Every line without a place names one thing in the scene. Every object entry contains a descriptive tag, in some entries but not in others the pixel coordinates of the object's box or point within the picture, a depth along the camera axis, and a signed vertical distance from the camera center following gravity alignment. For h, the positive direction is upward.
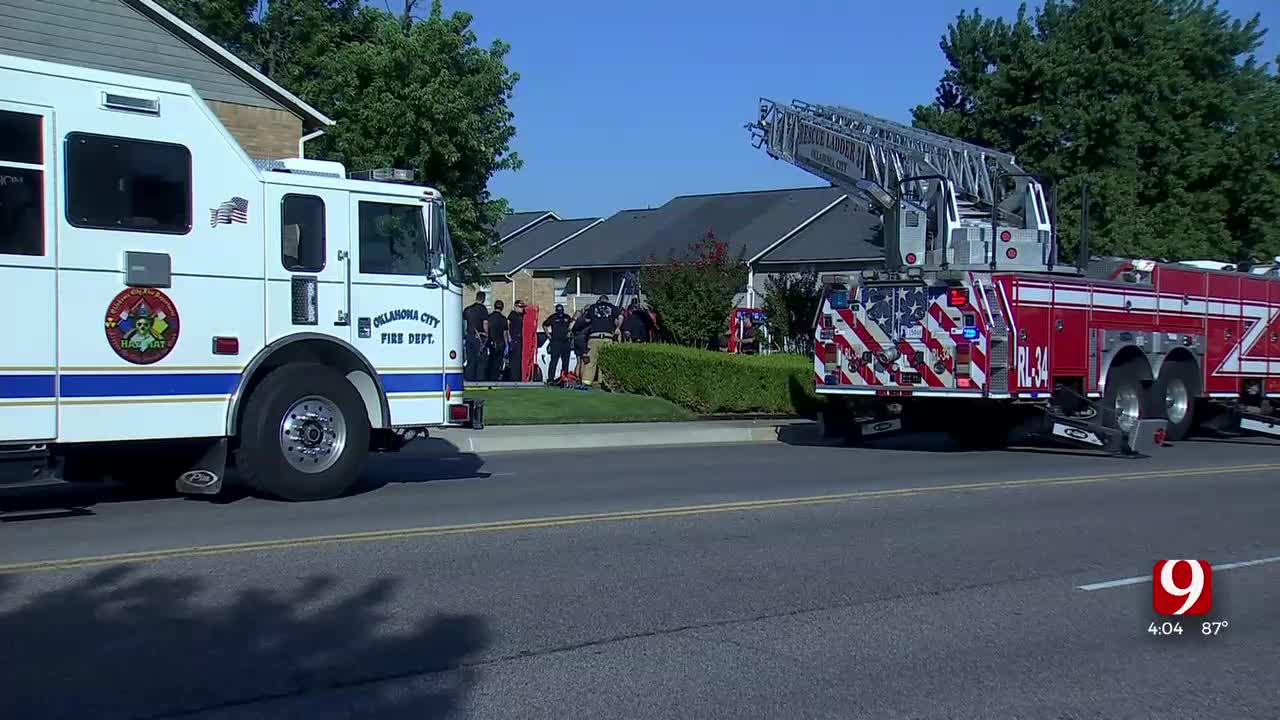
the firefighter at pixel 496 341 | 26.28 -0.62
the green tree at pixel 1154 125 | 37.31 +5.47
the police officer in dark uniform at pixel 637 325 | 26.02 -0.26
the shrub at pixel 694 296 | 26.44 +0.31
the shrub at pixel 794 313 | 28.09 +0.02
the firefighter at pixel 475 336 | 25.72 -0.52
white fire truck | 10.09 +0.04
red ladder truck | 17.06 -0.24
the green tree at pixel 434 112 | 24.58 +3.59
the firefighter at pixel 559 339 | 25.86 -0.55
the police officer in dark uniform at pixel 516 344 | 27.38 -0.70
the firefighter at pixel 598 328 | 25.61 -0.34
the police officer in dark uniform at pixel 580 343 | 26.34 -0.63
